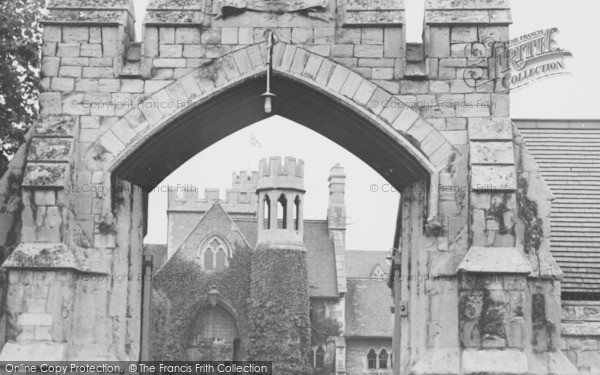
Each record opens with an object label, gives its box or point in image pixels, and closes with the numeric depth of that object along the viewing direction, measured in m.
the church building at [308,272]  53.28
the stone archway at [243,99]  12.45
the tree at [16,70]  16.78
